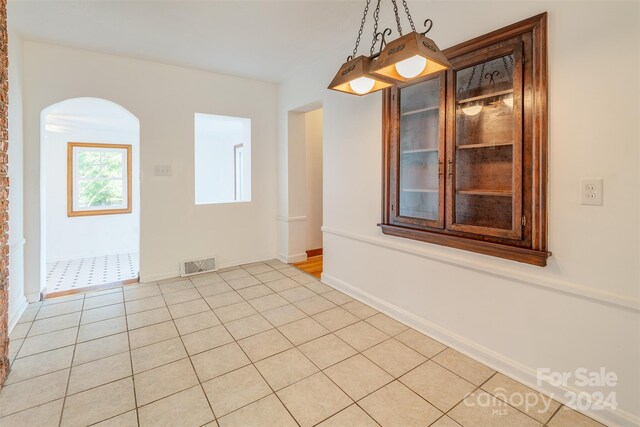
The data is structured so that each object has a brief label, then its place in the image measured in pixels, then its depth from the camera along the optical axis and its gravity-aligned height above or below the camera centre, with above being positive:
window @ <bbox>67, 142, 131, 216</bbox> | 5.25 +0.56
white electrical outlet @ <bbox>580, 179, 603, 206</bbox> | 1.57 +0.10
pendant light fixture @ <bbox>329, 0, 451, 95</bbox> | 1.48 +0.78
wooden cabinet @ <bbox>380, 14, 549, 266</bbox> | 1.76 +0.42
